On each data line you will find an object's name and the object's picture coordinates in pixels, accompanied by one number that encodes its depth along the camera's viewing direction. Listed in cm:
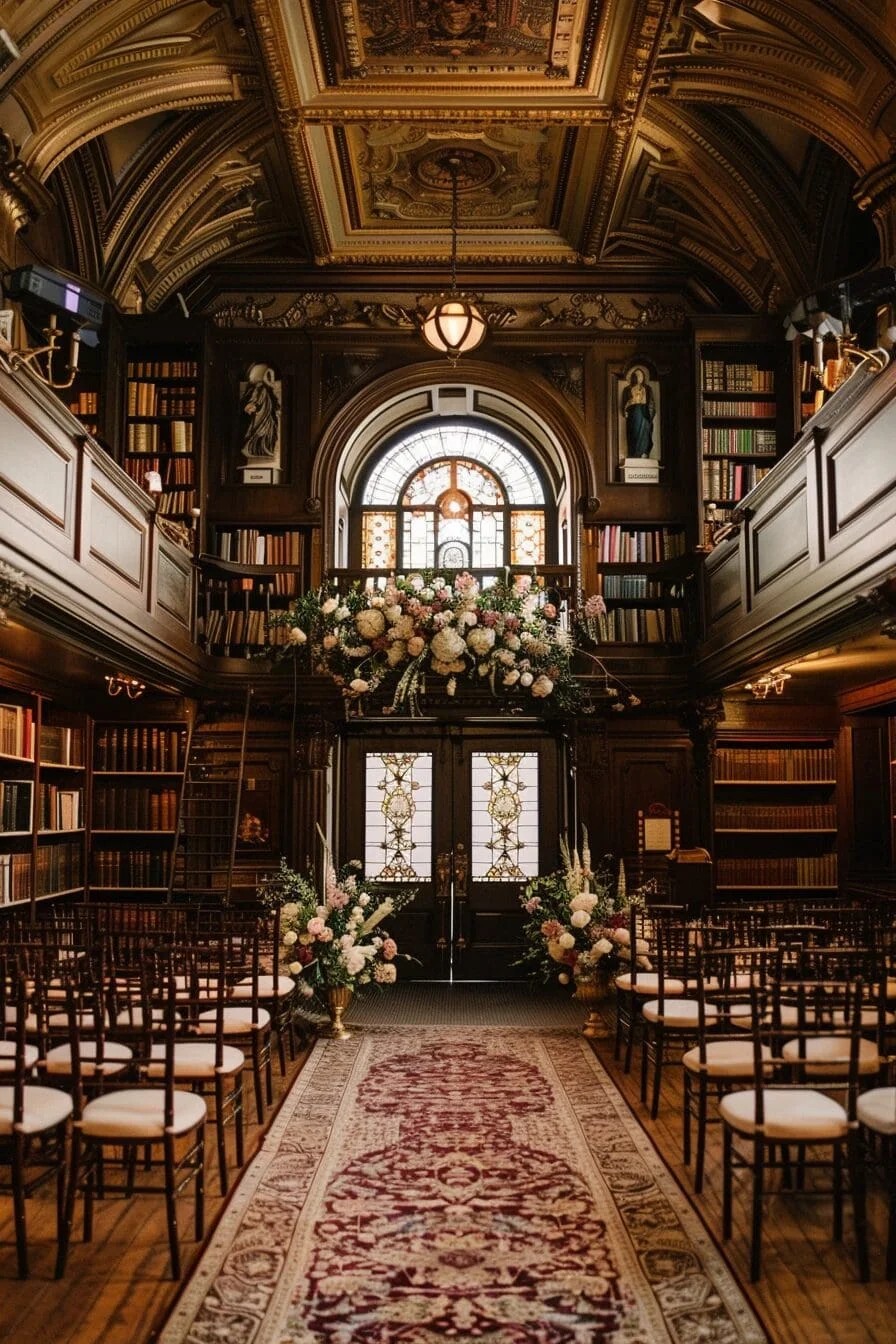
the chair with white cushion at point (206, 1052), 476
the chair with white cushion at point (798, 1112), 398
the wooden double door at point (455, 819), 1073
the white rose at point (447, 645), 851
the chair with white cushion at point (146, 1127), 399
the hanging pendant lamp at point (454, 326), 899
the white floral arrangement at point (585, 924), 816
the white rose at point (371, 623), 870
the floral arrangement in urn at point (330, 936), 776
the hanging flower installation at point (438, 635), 870
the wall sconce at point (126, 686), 950
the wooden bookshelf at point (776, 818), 1027
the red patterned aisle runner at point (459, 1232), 360
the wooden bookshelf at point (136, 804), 1011
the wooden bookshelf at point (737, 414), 1051
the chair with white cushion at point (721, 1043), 478
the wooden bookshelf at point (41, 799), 855
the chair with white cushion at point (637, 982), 671
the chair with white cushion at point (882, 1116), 385
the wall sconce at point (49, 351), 574
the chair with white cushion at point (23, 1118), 393
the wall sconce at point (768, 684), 914
